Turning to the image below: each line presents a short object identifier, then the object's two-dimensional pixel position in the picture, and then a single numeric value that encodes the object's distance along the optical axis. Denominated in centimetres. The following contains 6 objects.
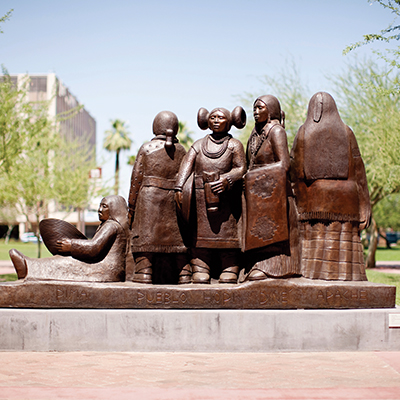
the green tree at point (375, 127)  1351
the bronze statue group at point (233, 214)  577
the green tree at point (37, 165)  1177
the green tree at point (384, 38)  820
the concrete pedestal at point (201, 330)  541
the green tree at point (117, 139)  3412
